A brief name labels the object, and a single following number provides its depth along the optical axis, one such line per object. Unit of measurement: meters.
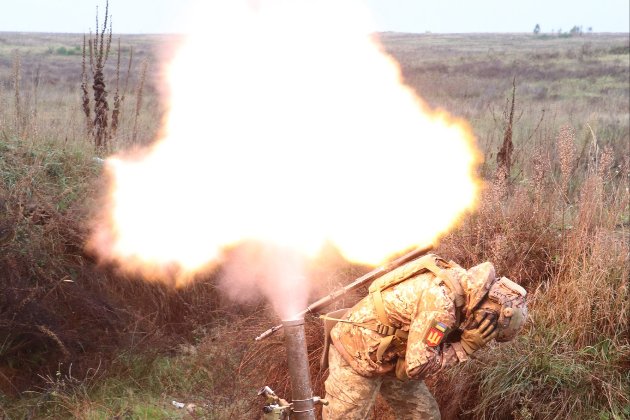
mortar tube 3.88
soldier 3.75
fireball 4.77
